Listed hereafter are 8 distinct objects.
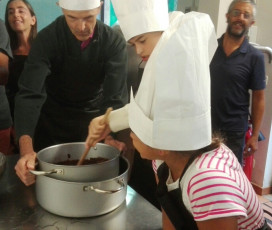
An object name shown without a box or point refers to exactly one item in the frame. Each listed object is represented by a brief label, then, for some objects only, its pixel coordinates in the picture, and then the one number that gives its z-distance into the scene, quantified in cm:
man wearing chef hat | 122
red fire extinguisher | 236
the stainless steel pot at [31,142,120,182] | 77
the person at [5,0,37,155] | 188
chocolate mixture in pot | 94
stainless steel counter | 80
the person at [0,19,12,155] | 133
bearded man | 202
